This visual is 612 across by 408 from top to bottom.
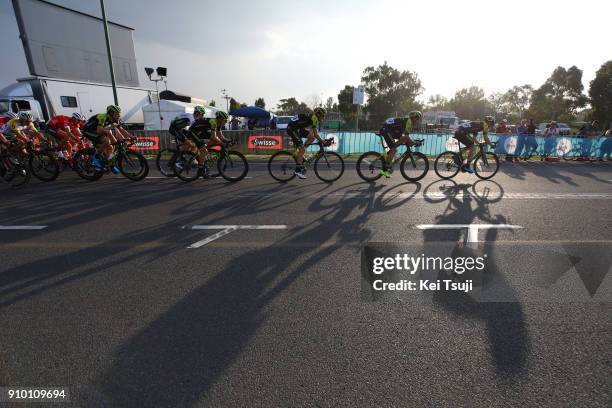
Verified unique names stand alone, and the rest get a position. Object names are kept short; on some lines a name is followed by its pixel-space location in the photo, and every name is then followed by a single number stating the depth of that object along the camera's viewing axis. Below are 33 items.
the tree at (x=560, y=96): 46.66
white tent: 22.52
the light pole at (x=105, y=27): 12.56
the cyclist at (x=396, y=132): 7.76
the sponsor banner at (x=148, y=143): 13.64
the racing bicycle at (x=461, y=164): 8.41
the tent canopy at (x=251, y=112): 26.72
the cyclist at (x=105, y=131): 7.83
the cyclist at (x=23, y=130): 7.99
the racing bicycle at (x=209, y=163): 8.05
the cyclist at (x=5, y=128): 8.09
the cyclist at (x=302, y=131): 7.69
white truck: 17.39
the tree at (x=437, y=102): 103.34
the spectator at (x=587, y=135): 13.59
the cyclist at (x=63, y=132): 8.88
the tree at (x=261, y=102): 87.69
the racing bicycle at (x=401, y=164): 8.02
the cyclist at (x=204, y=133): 7.90
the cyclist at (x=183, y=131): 8.07
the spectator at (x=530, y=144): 13.36
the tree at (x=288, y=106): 93.41
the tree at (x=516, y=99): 82.94
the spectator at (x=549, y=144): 13.48
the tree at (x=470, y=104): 82.19
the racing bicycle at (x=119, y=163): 8.11
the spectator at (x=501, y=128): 13.98
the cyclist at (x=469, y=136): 8.49
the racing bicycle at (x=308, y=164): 8.01
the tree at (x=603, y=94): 38.62
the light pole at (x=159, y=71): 18.41
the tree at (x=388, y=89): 54.09
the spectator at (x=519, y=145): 13.32
